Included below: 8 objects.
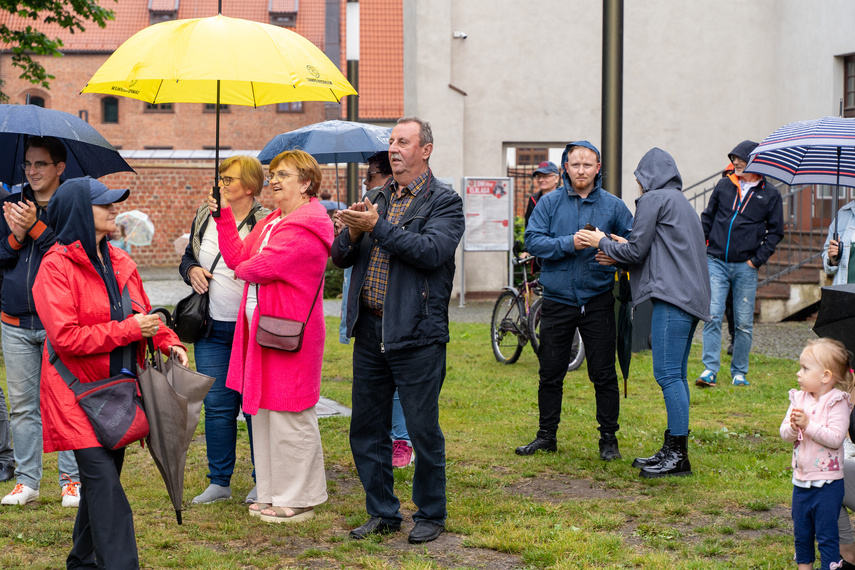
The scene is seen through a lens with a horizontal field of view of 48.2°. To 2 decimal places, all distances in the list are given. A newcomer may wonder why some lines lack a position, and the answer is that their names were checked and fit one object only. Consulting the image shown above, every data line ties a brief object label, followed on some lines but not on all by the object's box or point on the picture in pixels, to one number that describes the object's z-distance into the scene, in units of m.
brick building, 45.22
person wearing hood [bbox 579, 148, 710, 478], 5.81
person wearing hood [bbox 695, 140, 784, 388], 9.23
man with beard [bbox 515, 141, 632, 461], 6.29
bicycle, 10.00
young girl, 3.92
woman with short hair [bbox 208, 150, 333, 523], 5.00
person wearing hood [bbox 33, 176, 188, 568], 3.81
